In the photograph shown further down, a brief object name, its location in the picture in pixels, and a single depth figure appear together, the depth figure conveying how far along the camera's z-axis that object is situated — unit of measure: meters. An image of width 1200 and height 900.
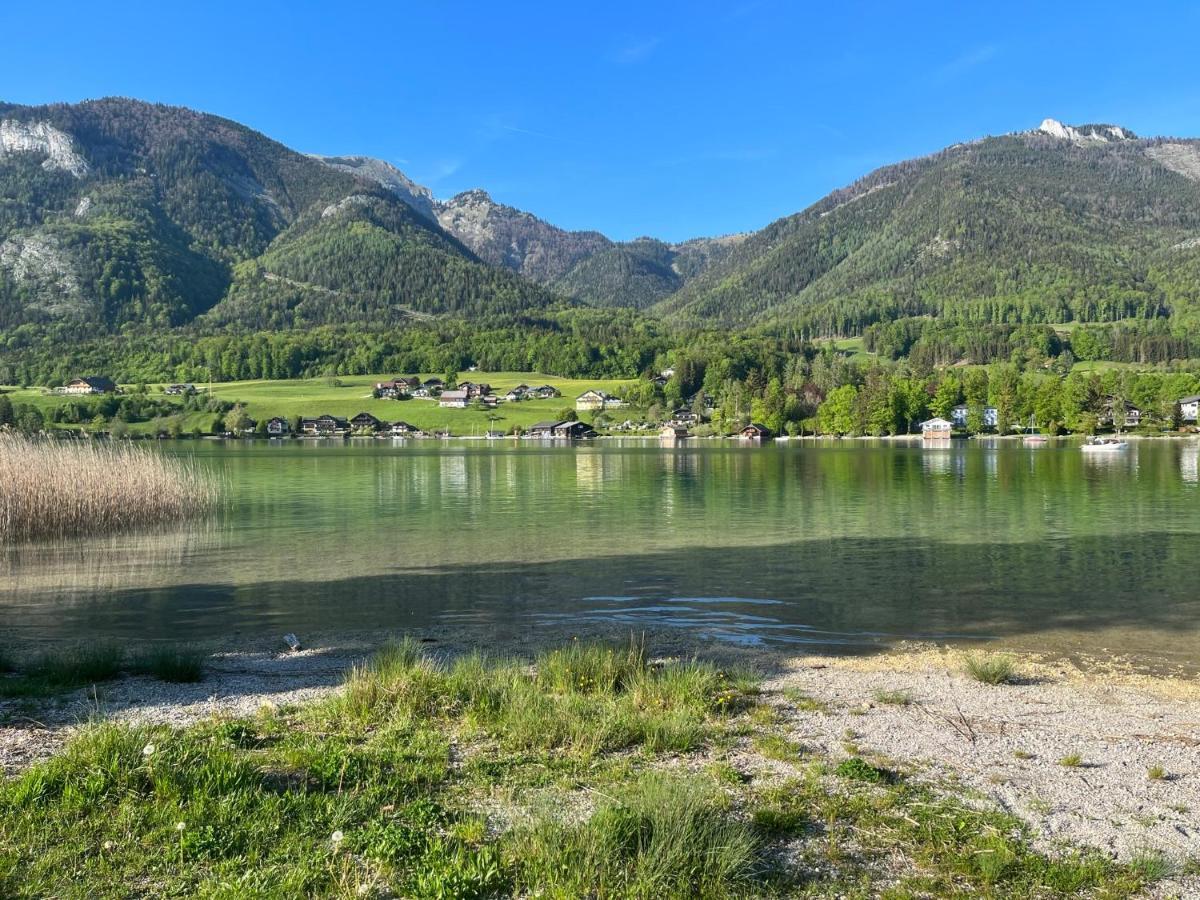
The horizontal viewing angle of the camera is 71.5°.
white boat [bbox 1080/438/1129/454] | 122.50
